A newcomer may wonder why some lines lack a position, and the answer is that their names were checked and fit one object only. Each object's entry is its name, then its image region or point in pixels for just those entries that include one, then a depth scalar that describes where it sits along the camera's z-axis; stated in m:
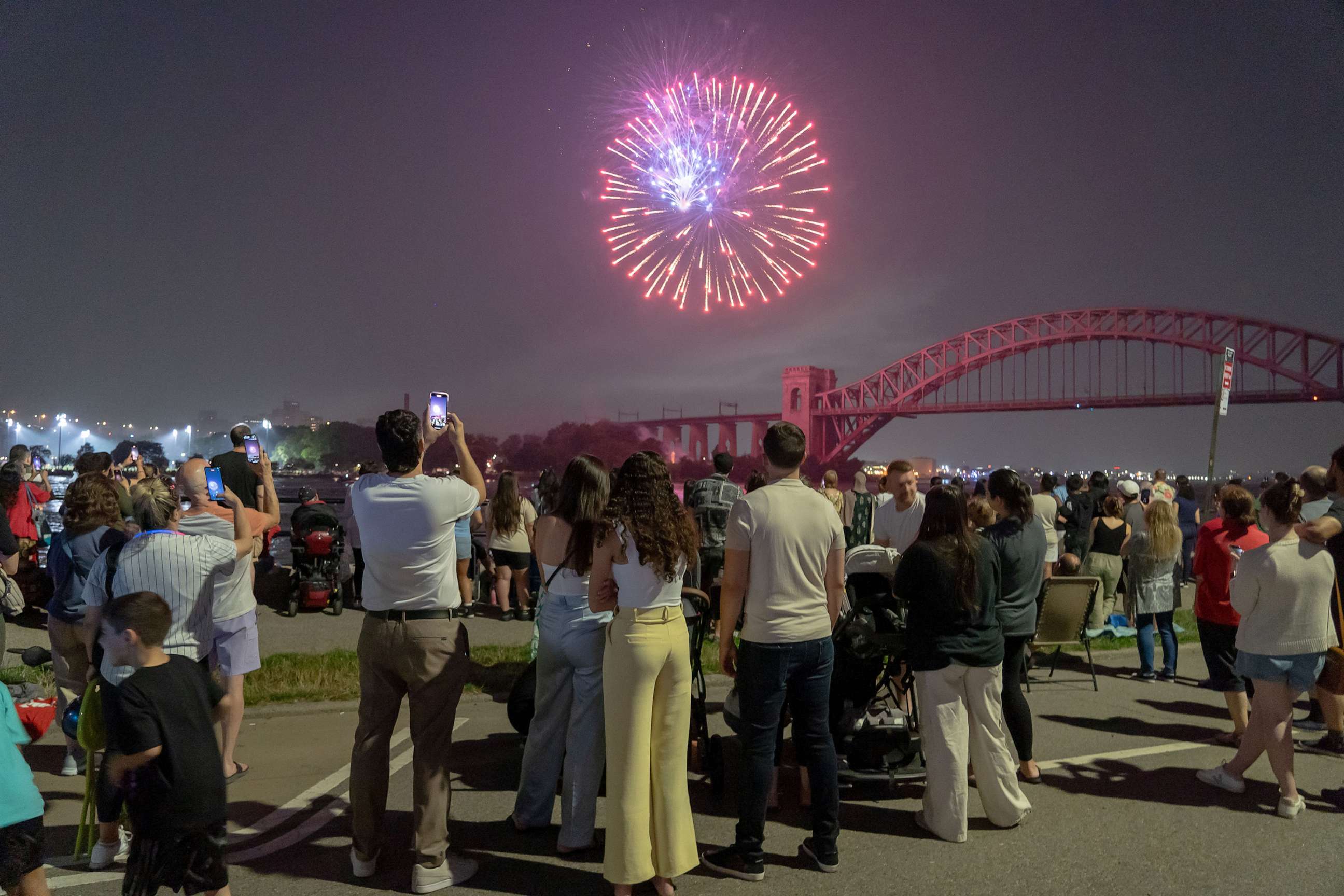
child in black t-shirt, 2.84
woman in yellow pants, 3.57
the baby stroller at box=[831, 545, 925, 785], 4.95
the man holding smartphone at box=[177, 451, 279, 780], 4.64
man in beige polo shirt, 3.87
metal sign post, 12.16
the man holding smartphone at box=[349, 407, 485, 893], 3.71
